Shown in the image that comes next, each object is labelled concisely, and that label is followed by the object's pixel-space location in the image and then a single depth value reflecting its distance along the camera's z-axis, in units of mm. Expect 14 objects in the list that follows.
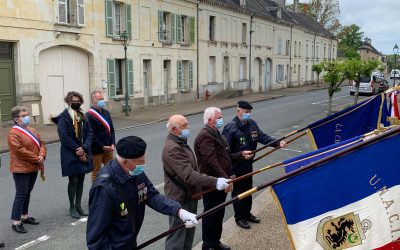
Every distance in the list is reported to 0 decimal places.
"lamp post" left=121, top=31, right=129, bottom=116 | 22156
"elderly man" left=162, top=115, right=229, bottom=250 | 4789
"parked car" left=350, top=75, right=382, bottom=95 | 35344
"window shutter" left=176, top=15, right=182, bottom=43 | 29422
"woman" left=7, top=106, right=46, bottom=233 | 6383
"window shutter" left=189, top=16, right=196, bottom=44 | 30909
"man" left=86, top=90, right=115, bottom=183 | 7483
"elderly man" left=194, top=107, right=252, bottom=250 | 5520
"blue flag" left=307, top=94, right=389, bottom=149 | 7188
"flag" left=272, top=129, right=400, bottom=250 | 3818
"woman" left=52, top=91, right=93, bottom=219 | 6863
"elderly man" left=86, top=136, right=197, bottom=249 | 3428
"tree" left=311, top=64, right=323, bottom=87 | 20812
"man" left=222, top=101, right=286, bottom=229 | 6480
